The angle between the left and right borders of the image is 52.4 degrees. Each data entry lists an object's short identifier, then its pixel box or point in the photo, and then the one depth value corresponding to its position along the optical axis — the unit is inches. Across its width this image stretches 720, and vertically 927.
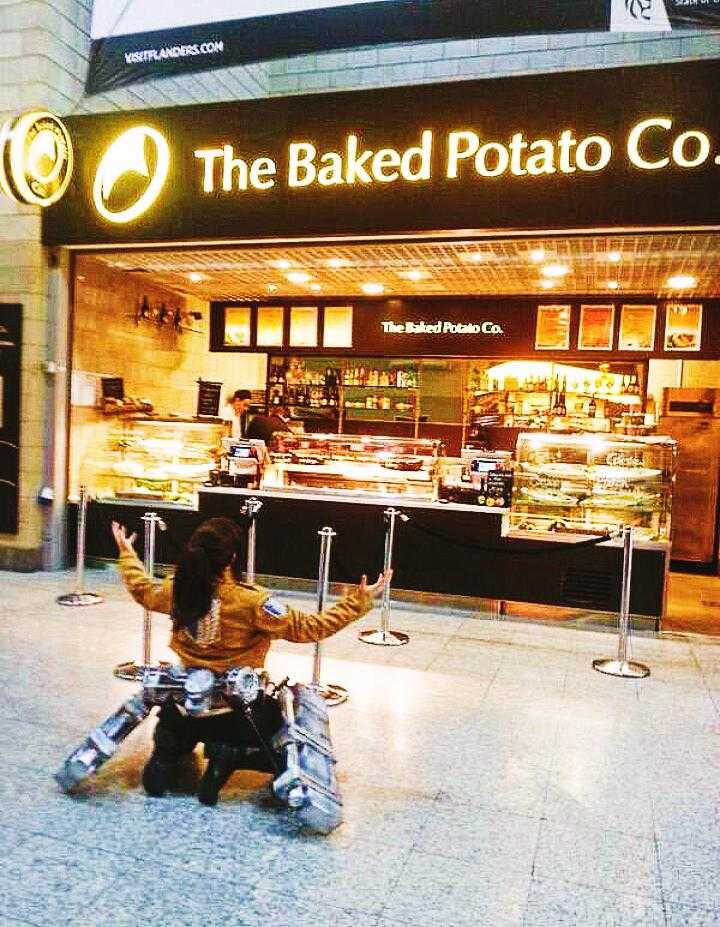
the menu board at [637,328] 371.2
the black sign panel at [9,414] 322.7
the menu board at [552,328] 382.3
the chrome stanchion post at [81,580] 282.5
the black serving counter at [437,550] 275.4
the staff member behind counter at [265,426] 392.1
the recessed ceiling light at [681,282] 328.2
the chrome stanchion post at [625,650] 225.3
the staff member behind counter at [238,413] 405.7
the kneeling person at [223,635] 136.2
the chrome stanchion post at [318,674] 193.6
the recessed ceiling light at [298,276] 359.9
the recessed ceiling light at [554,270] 321.7
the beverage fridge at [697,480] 412.2
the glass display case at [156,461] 351.9
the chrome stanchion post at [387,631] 249.3
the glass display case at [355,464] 317.1
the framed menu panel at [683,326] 364.2
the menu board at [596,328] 376.5
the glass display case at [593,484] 287.9
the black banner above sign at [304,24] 237.5
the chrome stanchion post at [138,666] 204.2
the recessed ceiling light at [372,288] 383.5
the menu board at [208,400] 433.4
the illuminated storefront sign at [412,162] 244.4
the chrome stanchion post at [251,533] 229.3
